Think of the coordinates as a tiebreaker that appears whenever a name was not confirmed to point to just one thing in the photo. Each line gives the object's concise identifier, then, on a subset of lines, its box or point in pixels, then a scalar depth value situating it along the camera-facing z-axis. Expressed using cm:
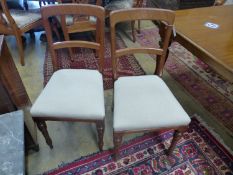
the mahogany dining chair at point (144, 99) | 103
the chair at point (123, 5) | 234
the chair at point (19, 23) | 187
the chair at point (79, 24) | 201
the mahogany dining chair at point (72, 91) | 107
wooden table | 107
